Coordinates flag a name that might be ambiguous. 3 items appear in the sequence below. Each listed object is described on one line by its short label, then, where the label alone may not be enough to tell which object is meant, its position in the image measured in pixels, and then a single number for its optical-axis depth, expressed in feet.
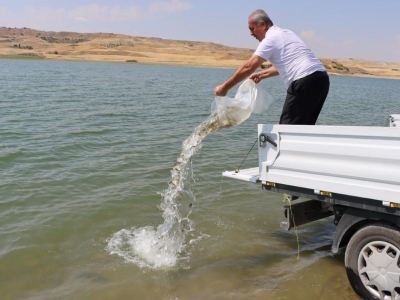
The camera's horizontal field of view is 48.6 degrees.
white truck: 12.84
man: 16.44
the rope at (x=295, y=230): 16.61
